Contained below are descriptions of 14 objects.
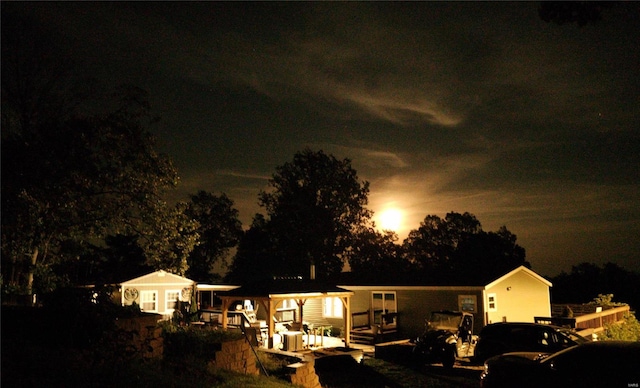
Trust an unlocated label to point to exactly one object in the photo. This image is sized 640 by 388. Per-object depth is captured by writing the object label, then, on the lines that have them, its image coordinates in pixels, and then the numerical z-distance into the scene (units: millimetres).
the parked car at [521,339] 14336
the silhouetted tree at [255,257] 52188
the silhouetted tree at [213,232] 52250
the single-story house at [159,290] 29386
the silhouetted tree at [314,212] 48094
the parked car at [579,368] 8008
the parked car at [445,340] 16203
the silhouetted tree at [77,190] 14531
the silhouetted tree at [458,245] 57469
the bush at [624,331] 19244
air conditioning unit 17984
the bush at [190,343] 10059
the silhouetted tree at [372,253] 48656
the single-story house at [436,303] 21547
